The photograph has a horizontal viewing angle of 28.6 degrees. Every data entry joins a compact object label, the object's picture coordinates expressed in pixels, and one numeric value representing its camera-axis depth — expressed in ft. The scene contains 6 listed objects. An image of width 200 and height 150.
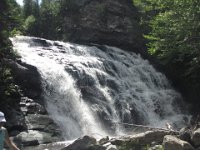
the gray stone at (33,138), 60.75
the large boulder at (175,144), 35.81
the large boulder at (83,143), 41.83
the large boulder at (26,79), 77.66
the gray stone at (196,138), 36.89
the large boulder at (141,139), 41.01
